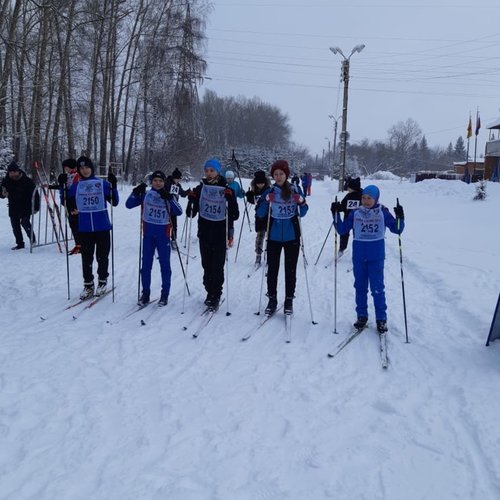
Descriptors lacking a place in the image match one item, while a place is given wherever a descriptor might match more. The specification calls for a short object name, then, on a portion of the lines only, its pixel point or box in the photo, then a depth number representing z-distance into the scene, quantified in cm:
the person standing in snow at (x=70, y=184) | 778
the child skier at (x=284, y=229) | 567
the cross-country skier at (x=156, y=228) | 594
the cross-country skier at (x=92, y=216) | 620
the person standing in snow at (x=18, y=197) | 912
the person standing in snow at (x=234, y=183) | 1060
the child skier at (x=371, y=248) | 517
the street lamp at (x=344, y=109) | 2525
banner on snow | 462
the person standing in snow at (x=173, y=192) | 611
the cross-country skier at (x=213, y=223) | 590
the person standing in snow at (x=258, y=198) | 649
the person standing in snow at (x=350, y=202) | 588
